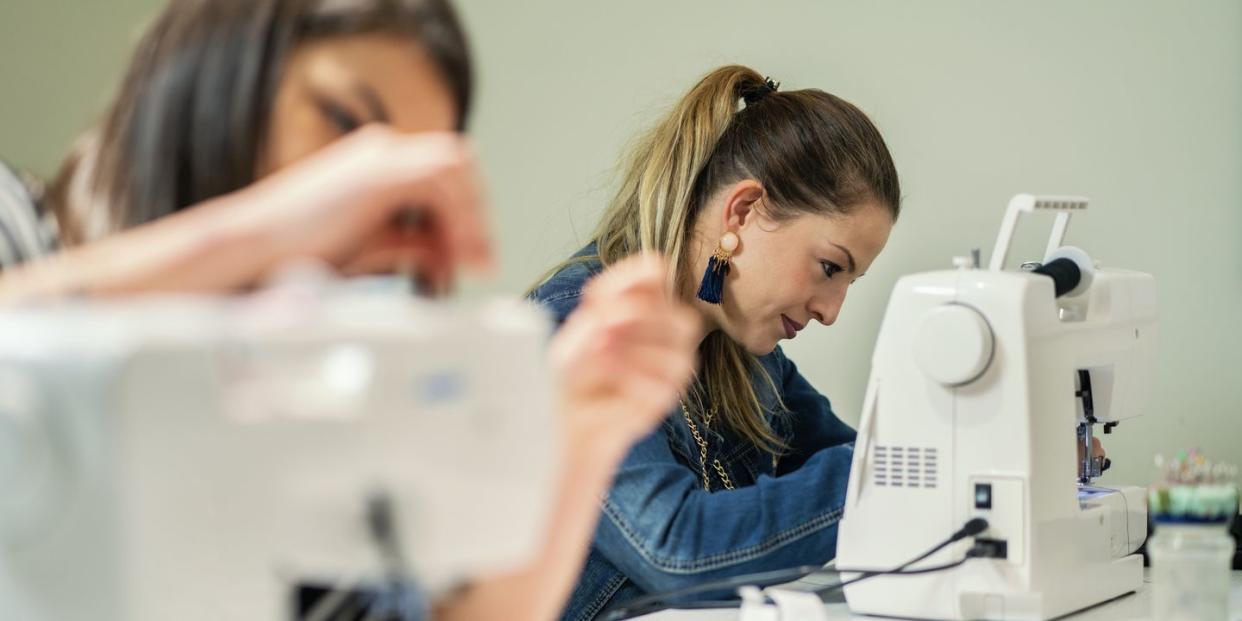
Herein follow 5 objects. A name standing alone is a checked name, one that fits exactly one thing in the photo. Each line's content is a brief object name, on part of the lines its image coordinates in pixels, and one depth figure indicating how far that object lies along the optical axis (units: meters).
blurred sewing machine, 1.48
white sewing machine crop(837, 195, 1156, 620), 2.44
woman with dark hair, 1.80
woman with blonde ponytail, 2.58
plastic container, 2.29
